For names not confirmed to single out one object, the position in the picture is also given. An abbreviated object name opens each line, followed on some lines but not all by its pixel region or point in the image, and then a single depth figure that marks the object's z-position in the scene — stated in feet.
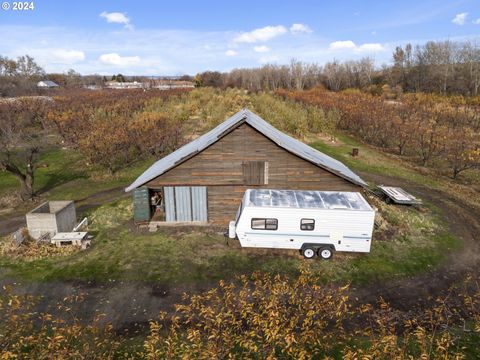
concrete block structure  73.31
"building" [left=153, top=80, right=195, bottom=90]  595.27
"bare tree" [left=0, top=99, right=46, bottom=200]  100.32
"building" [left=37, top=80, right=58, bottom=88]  423.39
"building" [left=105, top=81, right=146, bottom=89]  598.96
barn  77.51
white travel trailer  63.57
